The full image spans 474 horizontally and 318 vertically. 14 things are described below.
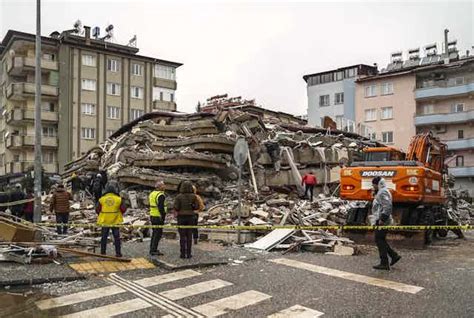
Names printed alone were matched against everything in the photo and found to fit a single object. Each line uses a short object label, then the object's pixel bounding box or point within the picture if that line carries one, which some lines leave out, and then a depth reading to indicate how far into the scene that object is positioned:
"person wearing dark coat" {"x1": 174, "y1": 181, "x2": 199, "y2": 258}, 10.81
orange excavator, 13.53
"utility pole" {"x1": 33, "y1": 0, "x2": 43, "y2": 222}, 12.81
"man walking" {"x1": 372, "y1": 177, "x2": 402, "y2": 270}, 9.80
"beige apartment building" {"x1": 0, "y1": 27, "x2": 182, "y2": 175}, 51.03
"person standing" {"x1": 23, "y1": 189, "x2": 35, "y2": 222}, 15.05
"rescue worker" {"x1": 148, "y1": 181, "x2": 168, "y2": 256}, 11.11
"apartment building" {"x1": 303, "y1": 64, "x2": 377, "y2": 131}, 56.00
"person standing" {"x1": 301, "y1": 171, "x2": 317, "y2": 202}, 19.92
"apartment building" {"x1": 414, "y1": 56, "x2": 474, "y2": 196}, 48.47
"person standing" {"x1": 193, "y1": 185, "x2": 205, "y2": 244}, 11.14
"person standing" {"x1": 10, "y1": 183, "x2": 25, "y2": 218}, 14.85
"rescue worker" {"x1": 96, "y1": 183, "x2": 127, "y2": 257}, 10.59
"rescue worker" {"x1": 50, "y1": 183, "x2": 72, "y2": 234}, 14.20
